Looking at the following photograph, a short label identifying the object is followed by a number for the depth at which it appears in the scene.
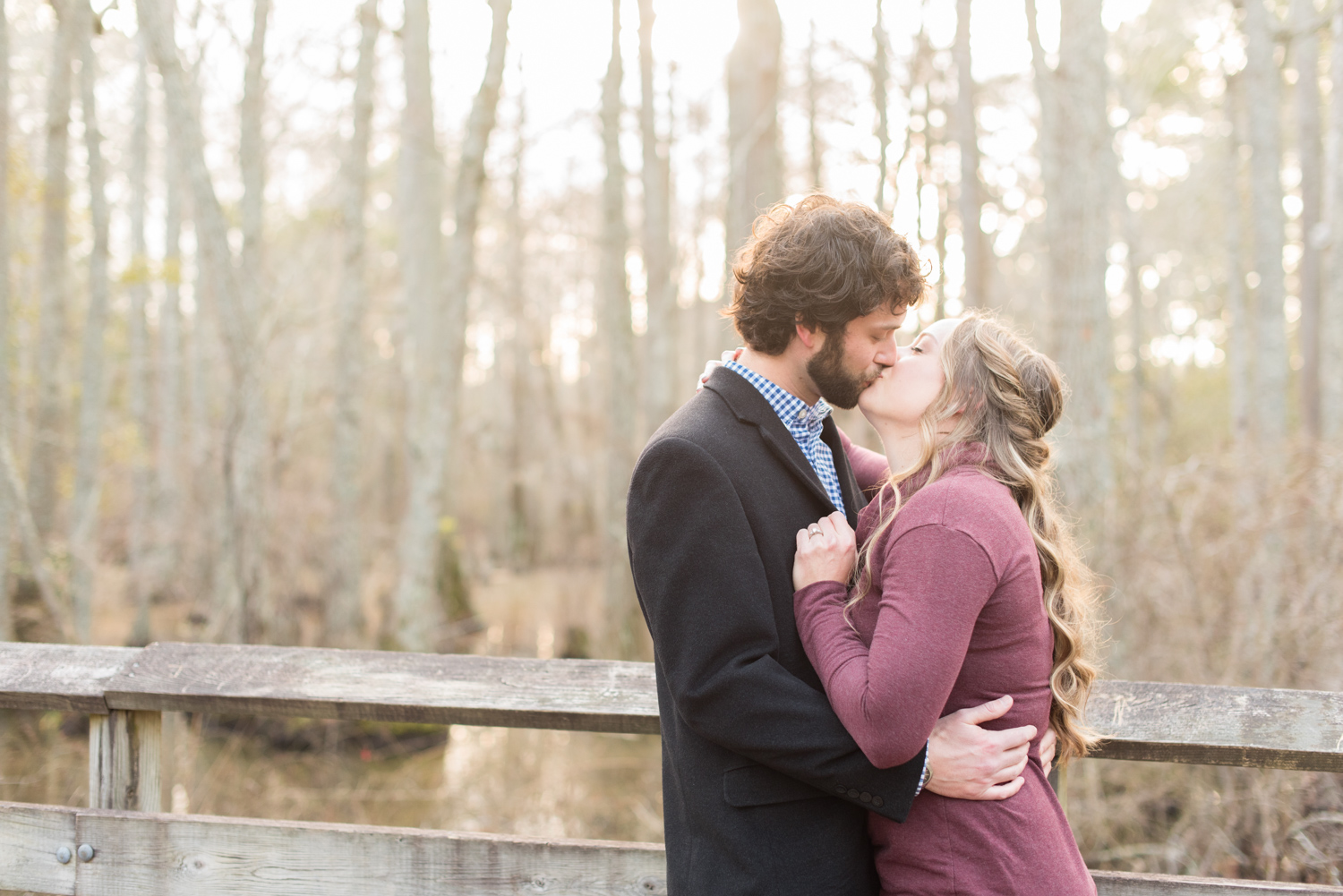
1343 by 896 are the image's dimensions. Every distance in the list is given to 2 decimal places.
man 1.61
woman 1.50
